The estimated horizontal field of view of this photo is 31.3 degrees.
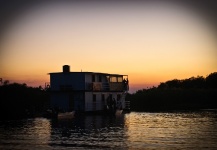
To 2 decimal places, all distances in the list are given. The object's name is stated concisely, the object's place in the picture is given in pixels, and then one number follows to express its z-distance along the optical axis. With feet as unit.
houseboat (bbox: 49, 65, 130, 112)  178.40
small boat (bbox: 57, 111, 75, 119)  157.18
